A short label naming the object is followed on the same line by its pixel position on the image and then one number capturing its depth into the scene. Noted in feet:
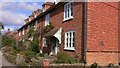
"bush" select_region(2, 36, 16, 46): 138.29
